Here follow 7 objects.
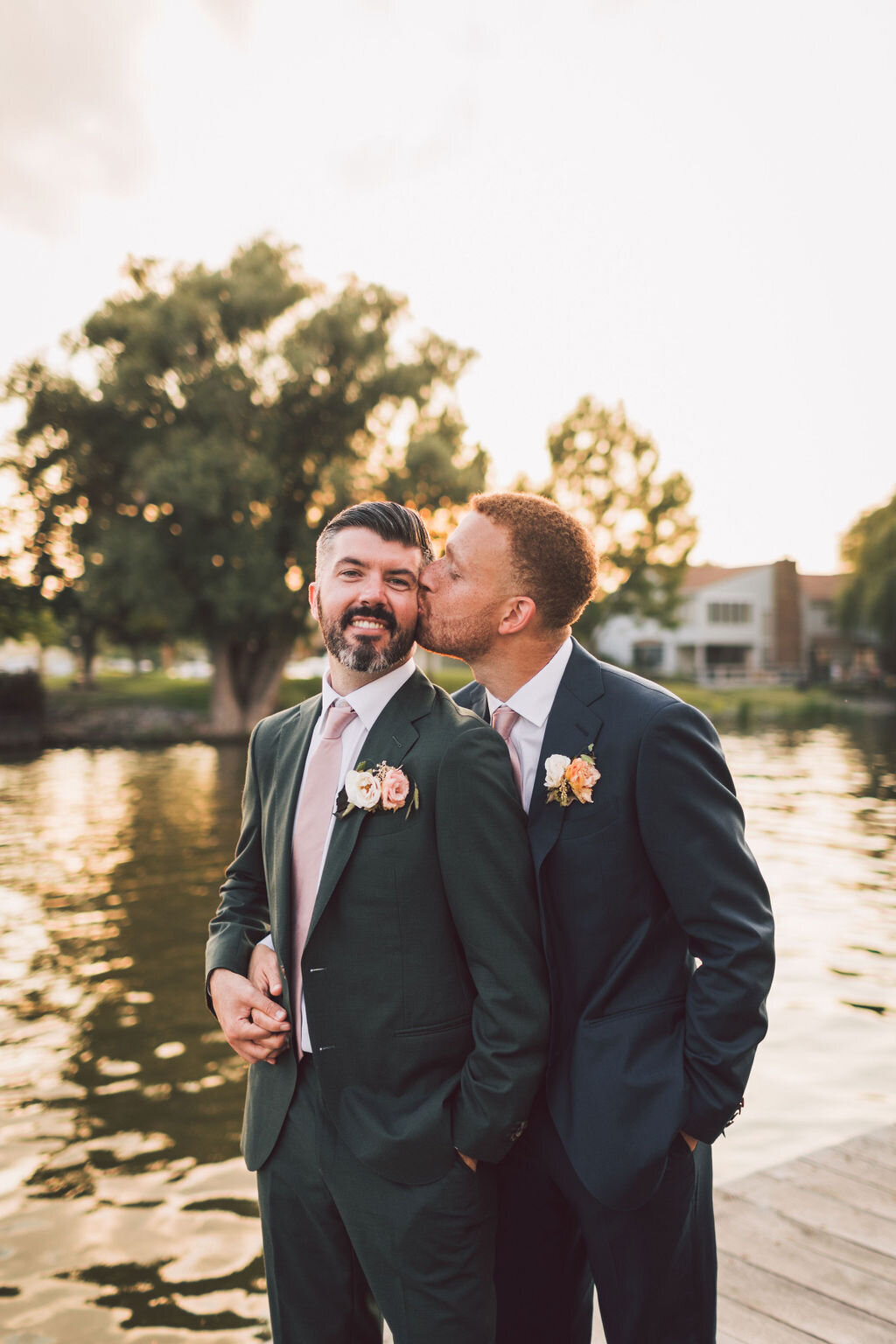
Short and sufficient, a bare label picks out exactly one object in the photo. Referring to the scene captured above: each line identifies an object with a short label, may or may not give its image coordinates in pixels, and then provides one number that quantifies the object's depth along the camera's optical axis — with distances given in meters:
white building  70.69
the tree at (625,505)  51.62
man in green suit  2.22
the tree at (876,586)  50.09
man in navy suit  2.28
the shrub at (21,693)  34.56
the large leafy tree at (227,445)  30.73
